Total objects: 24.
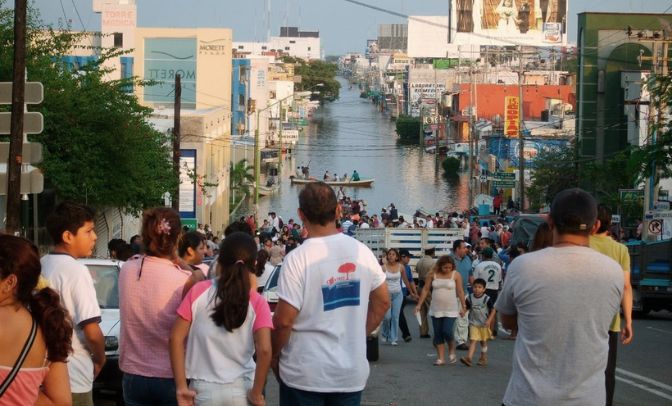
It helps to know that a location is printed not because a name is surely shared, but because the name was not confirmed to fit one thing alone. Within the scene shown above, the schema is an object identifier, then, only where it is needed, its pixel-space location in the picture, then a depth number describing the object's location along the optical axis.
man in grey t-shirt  5.75
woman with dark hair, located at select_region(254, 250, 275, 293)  11.64
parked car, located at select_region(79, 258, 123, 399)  11.09
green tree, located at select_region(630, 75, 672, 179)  22.42
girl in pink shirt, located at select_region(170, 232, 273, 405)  6.37
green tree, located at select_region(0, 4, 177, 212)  26.75
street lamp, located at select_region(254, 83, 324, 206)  61.05
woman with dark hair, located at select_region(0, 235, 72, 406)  4.84
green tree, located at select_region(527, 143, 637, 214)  48.97
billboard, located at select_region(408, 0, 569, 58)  117.31
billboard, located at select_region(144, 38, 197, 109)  71.56
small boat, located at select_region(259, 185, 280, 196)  83.69
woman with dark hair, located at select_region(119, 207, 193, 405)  7.02
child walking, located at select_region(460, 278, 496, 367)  15.38
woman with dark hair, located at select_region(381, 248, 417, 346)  17.62
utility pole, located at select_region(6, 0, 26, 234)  17.47
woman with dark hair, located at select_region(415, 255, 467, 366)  15.45
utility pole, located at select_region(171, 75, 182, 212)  33.59
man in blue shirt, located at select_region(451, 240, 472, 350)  16.41
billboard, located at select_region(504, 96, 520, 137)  72.00
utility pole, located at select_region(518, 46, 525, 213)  52.62
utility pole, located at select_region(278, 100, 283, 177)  104.66
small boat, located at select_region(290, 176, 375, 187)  92.78
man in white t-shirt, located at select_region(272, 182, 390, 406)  6.18
